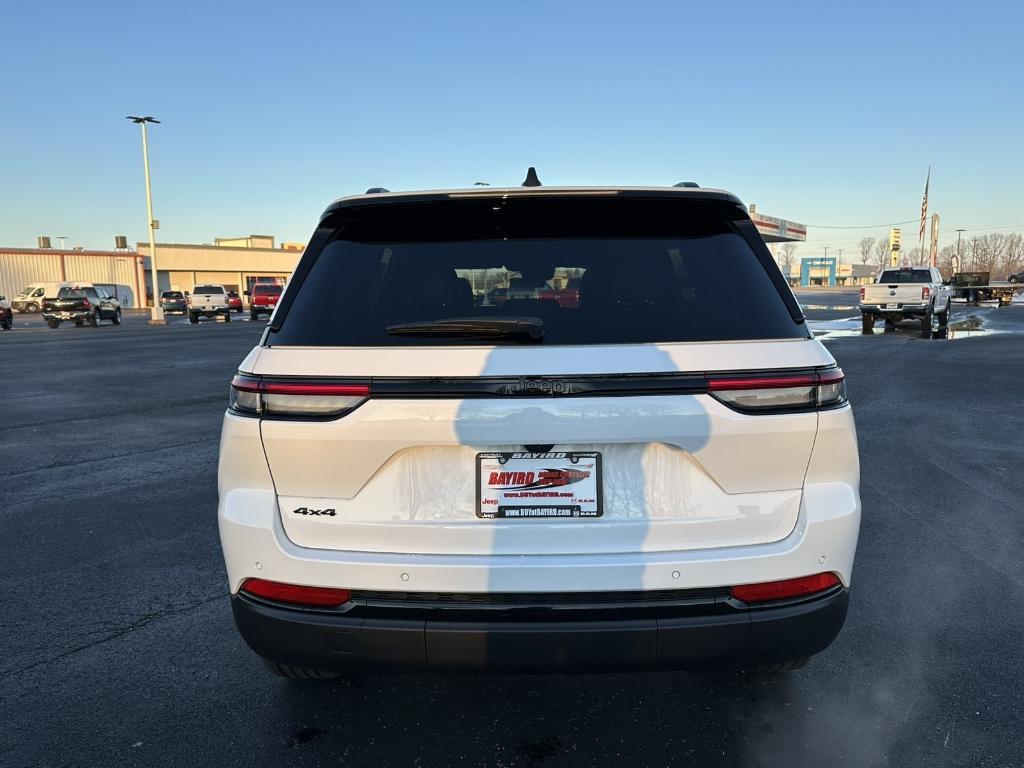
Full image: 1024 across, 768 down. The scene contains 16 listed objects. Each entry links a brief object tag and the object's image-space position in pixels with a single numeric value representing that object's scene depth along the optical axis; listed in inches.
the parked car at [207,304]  1475.0
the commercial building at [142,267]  2630.4
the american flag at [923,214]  2348.7
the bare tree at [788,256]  5551.2
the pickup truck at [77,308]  1311.5
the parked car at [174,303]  1763.0
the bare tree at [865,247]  6742.1
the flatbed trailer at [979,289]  1501.0
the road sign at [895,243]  2485.6
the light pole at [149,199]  1553.3
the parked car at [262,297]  1493.6
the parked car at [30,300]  2030.0
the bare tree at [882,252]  6386.3
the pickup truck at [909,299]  802.8
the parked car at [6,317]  1269.7
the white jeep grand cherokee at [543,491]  76.5
